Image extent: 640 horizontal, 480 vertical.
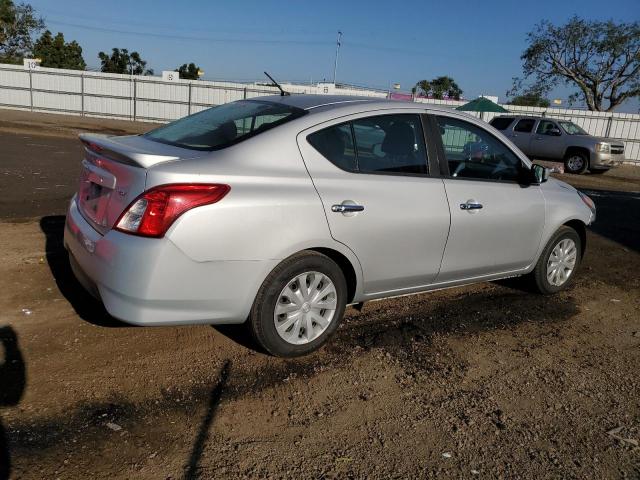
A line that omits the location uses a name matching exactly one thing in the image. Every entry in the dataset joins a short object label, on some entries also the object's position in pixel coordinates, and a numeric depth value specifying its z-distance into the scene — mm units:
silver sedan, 3133
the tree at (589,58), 36469
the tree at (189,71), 59156
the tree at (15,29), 48875
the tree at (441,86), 73794
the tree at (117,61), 62766
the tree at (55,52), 52656
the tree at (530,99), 40609
